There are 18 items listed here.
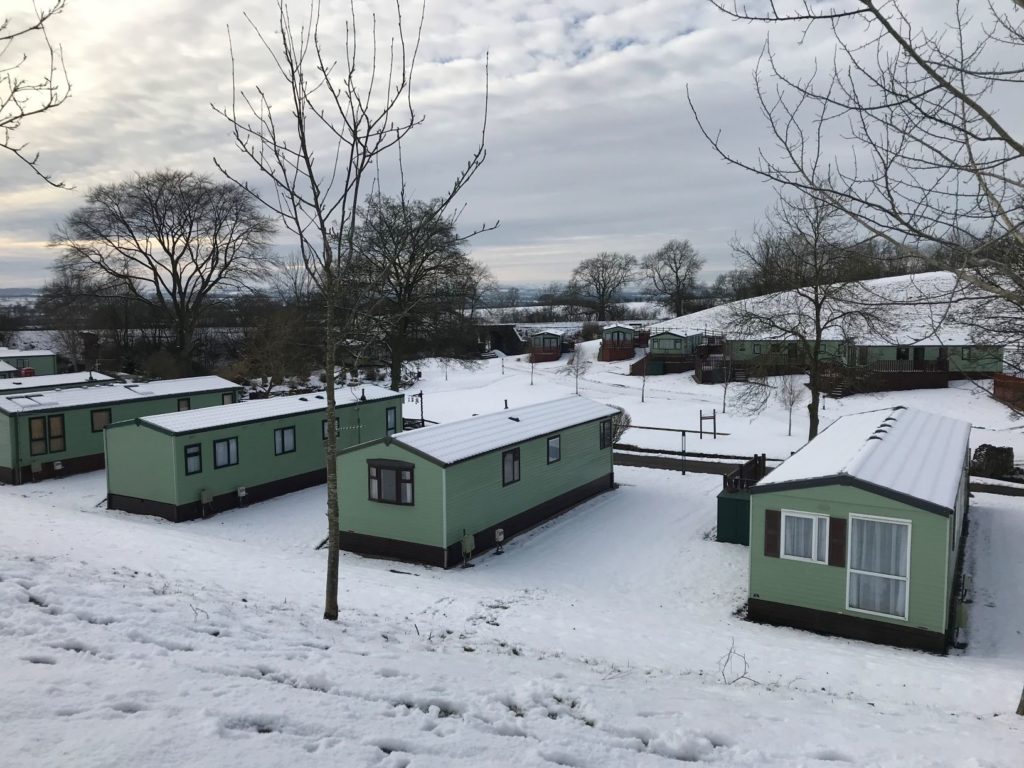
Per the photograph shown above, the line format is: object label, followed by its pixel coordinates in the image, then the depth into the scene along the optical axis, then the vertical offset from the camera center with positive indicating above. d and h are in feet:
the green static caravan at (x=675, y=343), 177.06 -3.35
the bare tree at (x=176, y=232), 131.54 +19.16
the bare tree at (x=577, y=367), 156.29 -8.73
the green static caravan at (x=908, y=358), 137.90 -5.70
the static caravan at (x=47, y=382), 106.30 -8.81
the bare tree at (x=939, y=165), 18.30 +4.73
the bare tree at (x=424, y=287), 107.24 +7.14
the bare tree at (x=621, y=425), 96.89 -13.62
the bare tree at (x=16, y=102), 24.26 +8.15
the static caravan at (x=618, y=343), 196.34 -3.70
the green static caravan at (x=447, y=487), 52.60 -12.58
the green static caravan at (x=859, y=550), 37.88 -12.47
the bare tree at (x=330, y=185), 27.32 +5.91
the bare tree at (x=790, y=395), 108.17 -10.56
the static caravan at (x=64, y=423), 77.97 -10.83
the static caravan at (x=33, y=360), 174.19 -7.59
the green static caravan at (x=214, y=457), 65.41 -12.64
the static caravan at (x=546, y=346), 204.54 -4.75
